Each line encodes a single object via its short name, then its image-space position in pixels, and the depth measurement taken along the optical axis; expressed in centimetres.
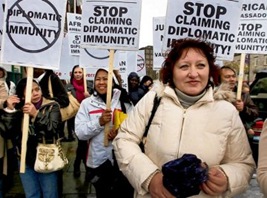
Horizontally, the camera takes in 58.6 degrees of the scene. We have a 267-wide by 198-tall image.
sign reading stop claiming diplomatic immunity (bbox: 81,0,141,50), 265
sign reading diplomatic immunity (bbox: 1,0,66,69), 234
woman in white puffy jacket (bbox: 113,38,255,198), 145
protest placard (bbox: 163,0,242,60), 240
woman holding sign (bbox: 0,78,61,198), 230
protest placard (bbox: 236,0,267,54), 316
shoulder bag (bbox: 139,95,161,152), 155
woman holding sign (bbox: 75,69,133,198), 240
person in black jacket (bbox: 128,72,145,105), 554
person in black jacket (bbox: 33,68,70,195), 289
